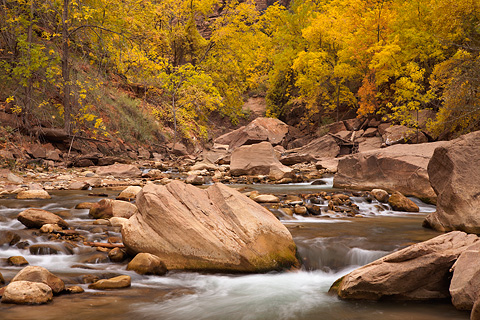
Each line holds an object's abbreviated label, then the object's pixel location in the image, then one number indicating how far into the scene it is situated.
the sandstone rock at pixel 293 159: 20.35
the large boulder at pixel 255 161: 15.28
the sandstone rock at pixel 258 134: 27.19
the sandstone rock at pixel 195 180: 12.37
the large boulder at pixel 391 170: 10.09
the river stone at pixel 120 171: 12.69
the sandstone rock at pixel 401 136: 20.42
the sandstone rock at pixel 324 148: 23.72
